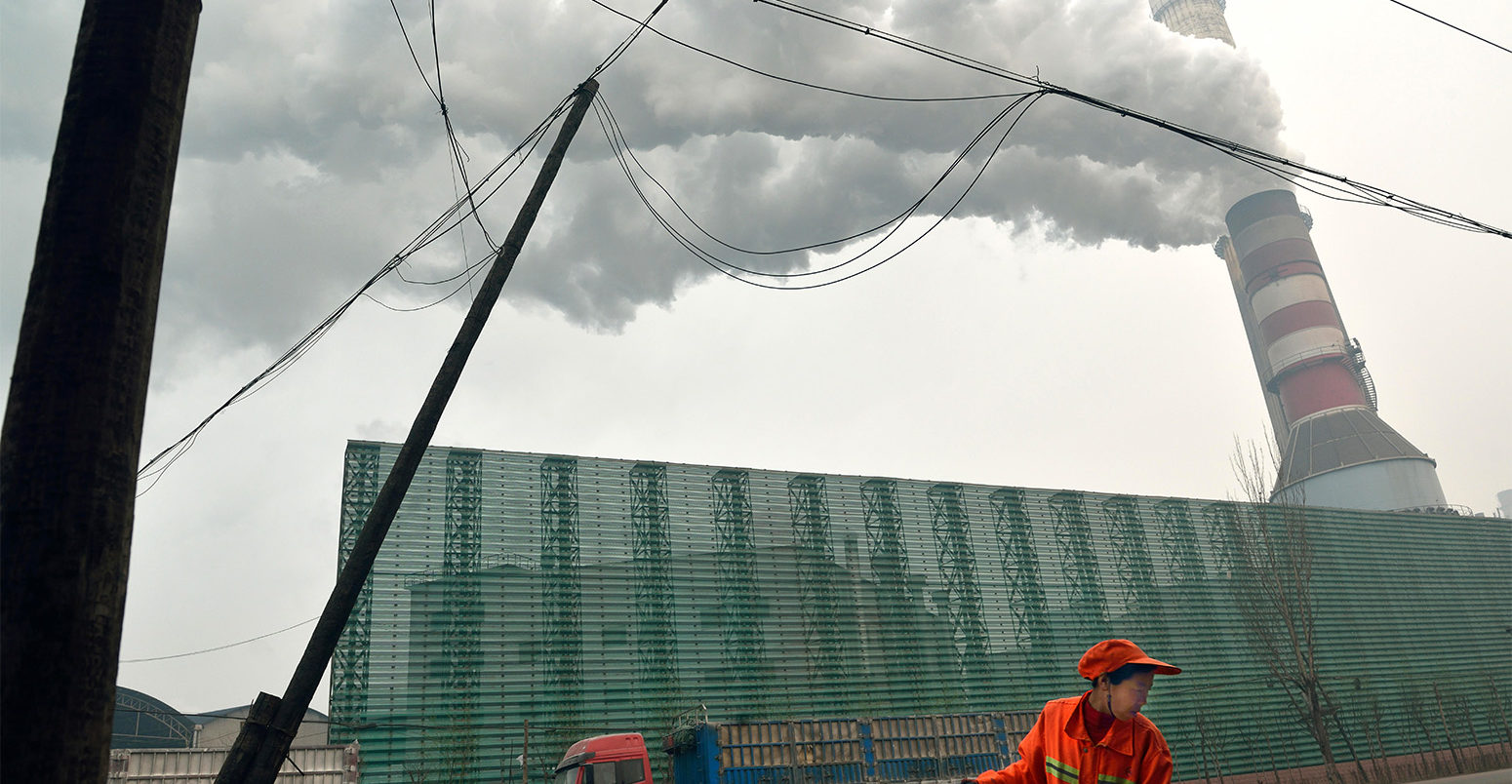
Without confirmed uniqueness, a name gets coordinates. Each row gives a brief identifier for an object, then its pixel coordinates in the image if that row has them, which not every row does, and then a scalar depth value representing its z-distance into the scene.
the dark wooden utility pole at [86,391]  2.75
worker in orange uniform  3.45
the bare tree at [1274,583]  29.83
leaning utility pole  7.06
